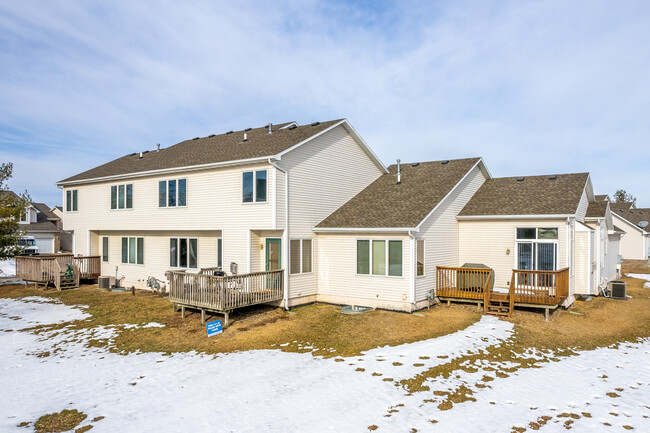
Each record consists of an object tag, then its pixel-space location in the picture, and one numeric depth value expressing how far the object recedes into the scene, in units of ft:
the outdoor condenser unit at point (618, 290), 58.08
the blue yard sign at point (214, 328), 39.27
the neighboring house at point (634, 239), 113.80
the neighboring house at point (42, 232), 129.39
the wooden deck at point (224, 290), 42.55
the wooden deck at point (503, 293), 44.78
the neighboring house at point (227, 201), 48.78
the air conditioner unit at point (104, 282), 66.33
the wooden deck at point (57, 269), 67.62
